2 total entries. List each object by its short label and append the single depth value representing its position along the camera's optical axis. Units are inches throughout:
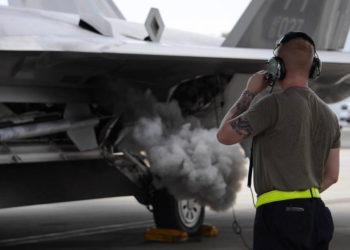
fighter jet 398.3
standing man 218.8
